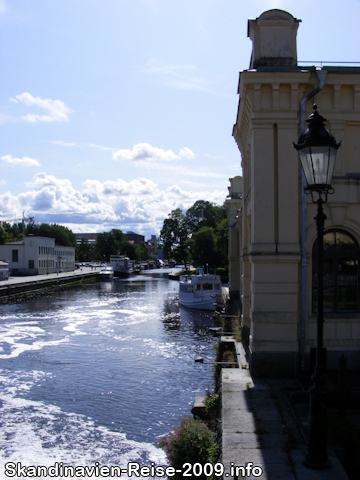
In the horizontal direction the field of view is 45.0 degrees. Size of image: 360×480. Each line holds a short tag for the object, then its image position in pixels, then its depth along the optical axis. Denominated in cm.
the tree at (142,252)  19594
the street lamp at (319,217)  575
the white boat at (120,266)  9172
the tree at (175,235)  9196
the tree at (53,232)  11662
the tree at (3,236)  9150
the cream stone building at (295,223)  1071
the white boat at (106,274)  8325
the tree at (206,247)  6356
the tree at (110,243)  14120
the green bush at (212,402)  1077
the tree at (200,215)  8778
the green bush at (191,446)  704
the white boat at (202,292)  3709
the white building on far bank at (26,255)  7506
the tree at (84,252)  15862
